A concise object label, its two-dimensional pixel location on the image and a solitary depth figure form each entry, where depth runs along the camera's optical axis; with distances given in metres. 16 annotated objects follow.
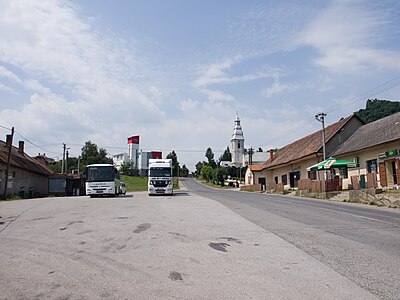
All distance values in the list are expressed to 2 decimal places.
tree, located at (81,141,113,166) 106.99
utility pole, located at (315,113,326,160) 40.50
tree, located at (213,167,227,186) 99.44
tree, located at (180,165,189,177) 164.27
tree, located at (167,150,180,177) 134.45
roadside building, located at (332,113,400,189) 29.91
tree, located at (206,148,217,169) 157.35
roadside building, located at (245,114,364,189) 44.19
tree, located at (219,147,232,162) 167.05
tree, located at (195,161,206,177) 159.35
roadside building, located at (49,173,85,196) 55.53
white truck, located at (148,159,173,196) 34.41
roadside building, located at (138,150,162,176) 120.25
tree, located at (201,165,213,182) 113.45
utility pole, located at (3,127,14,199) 36.11
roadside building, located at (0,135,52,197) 38.28
